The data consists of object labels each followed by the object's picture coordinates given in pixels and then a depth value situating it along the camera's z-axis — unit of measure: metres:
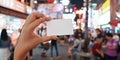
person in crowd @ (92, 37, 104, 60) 4.67
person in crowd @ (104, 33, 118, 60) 4.47
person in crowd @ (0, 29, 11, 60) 4.31
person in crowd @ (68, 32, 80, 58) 5.58
